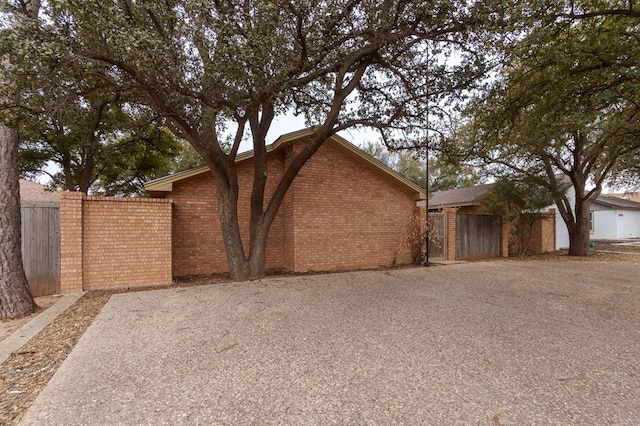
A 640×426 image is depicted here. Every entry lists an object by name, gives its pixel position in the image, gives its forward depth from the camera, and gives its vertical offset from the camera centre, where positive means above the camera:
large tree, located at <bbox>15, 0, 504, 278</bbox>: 4.80 +2.79
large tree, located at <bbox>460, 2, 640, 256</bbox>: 5.36 +2.56
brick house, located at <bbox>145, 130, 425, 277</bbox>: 8.47 +0.03
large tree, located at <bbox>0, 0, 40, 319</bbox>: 4.95 -0.15
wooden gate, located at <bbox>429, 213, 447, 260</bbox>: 11.77 -1.05
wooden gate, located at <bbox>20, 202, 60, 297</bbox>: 6.14 -0.64
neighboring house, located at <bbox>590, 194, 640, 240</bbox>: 21.22 -0.61
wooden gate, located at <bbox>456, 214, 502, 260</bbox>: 12.20 -0.95
